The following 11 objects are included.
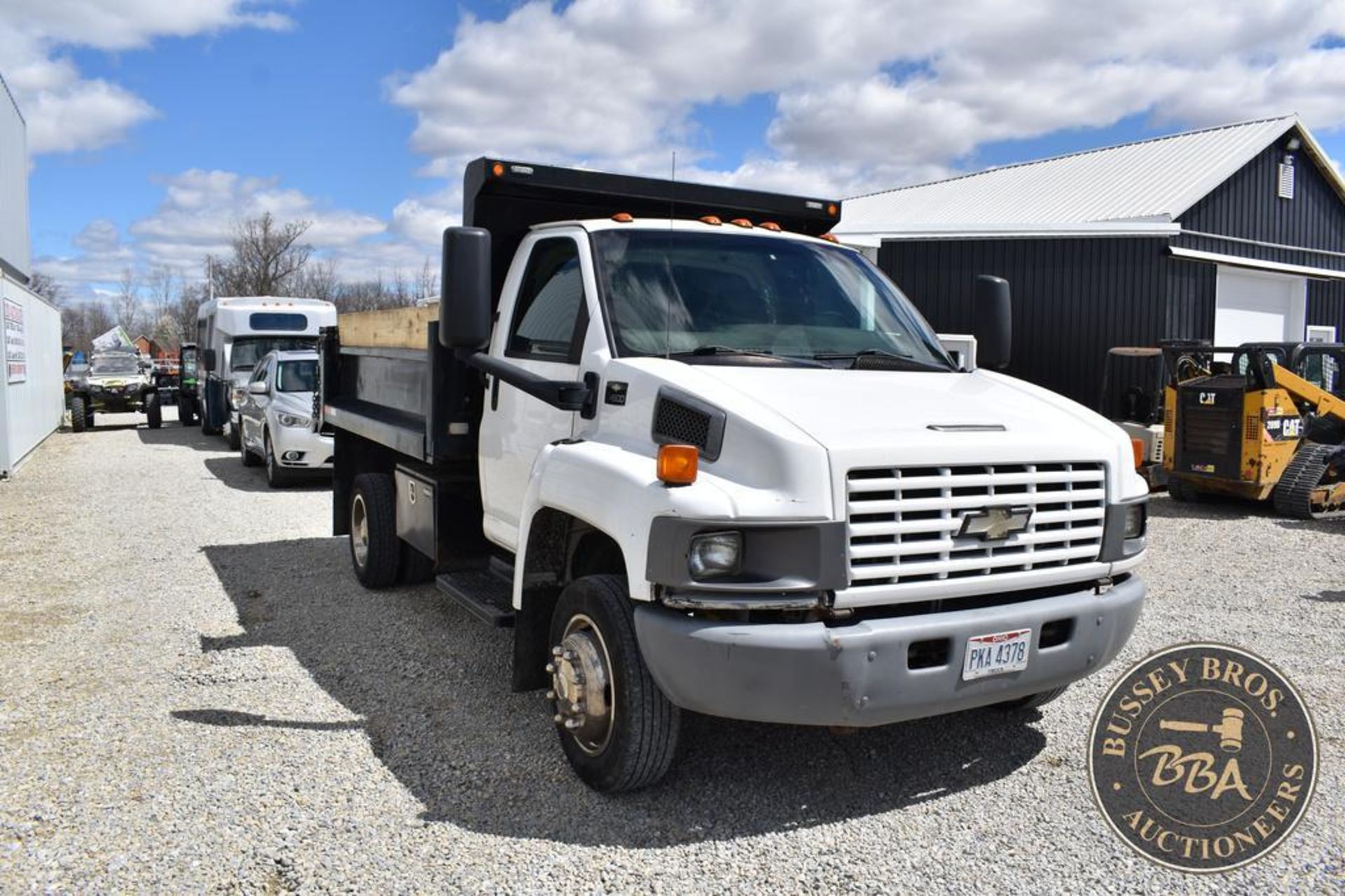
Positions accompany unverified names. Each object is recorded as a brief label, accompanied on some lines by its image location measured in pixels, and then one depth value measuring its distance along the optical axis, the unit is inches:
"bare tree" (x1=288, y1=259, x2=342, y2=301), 1987.0
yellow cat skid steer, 450.0
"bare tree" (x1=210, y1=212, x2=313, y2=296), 1863.9
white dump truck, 137.5
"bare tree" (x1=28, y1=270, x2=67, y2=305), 2501.2
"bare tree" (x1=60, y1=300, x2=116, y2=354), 3152.8
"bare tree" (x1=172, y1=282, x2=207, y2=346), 2419.5
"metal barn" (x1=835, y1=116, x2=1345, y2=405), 739.4
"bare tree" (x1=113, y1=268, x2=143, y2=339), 3580.2
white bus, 741.3
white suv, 511.8
